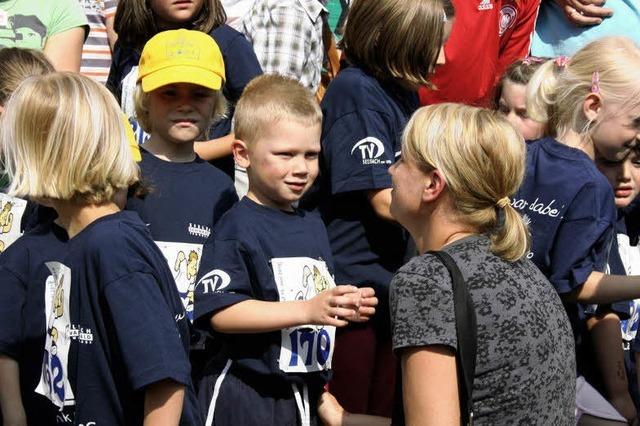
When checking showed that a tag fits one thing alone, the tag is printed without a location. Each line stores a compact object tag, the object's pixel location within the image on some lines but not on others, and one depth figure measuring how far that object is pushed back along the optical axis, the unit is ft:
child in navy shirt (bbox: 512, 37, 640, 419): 27.48
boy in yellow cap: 27.96
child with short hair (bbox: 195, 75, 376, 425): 25.46
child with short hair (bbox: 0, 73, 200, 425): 20.90
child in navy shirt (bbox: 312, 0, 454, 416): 29.76
